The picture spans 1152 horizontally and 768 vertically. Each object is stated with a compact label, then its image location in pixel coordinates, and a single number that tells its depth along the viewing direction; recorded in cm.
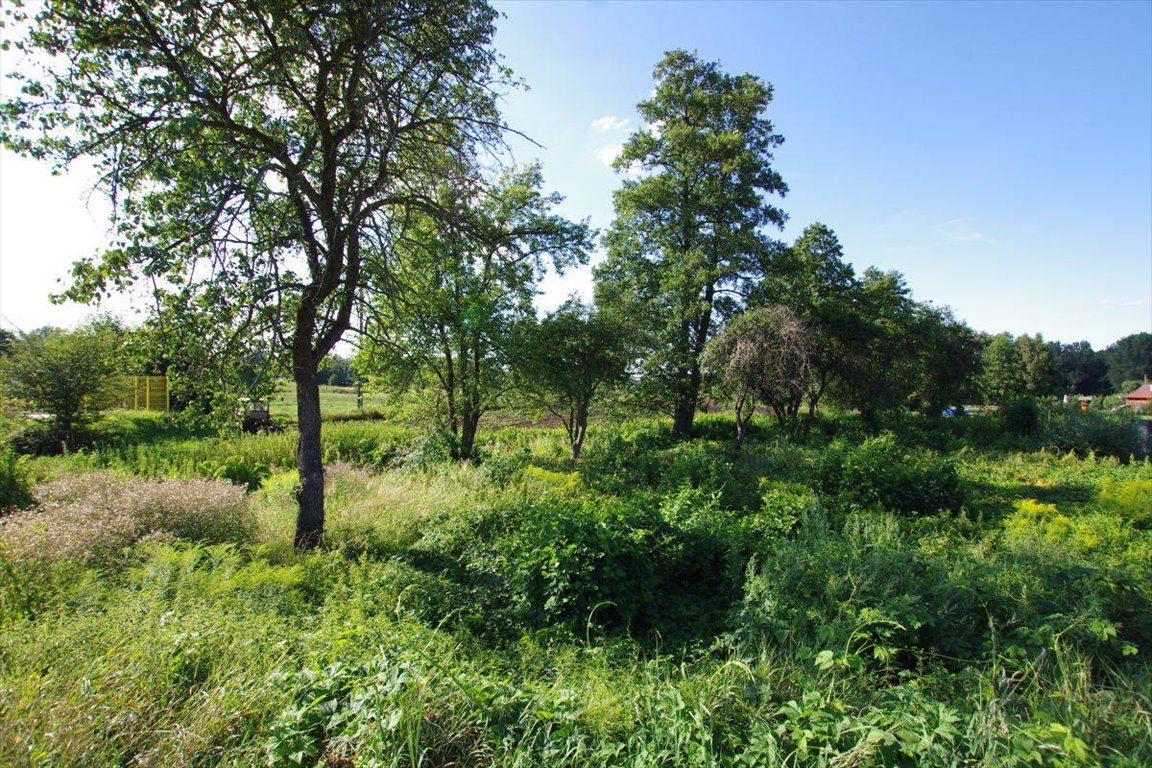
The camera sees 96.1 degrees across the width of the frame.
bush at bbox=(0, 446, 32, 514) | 825
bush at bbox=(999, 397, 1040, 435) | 1808
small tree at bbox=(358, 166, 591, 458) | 743
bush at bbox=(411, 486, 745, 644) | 499
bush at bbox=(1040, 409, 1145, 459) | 1495
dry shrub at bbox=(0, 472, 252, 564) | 504
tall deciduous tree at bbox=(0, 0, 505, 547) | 515
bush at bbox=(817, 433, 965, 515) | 883
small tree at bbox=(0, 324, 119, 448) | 1409
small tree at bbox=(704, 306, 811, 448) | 1334
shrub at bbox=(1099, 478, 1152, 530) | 781
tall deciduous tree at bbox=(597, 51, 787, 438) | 1580
